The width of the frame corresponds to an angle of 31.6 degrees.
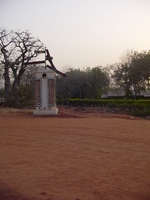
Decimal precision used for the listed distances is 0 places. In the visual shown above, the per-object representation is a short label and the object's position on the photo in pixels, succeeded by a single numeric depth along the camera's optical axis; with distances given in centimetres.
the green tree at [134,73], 3725
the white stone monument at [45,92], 1866
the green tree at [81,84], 4903
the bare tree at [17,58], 2803
